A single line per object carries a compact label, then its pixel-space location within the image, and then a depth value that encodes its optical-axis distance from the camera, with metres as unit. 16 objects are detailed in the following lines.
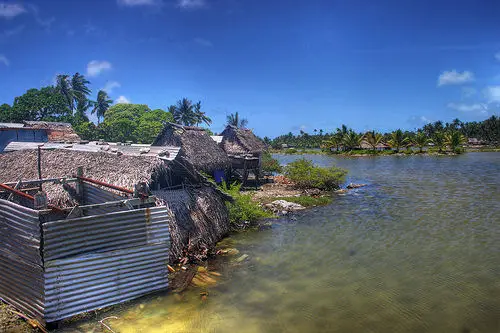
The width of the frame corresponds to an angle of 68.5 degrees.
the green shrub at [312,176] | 23.14
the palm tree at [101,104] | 56.38
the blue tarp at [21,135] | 22.08
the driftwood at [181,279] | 8.77
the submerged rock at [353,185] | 25.21
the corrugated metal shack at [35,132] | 22.12
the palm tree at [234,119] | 51.03
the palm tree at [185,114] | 52.88
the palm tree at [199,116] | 54.08
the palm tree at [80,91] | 51.84
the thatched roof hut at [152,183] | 10.23
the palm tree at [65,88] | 49.75
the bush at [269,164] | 29.80
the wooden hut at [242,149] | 23.05
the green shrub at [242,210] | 14.08
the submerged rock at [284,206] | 17.66
